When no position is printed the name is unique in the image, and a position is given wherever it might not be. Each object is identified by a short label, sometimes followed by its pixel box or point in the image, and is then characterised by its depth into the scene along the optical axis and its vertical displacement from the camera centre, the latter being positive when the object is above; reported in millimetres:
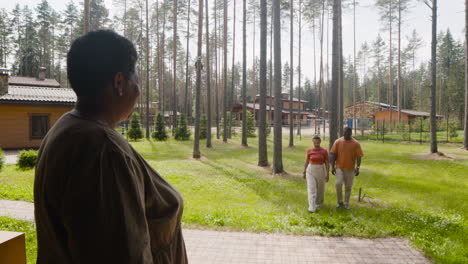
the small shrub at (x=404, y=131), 28991 -580
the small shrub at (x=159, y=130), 28922 -427
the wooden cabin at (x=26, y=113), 18500 +921
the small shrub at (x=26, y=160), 12219 -1484
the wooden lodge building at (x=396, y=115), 49984 +1899
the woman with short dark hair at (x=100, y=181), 931 -198
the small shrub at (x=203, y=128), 31581 -249
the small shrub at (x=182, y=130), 30203 -454
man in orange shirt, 7641 -960
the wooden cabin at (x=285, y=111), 58741 +3156
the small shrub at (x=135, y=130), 28203 -408
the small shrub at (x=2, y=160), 11438 -1396
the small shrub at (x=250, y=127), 35781 -163
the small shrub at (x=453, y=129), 27402 -361
